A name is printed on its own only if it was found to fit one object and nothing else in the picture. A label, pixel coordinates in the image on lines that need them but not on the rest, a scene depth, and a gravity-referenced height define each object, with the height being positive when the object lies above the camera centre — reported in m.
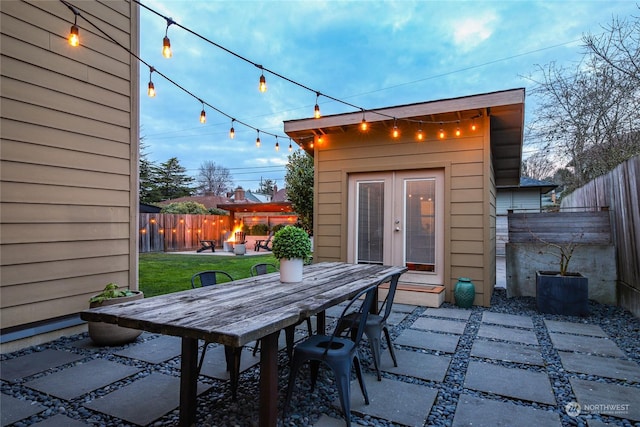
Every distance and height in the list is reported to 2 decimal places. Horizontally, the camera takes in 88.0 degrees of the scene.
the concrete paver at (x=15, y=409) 1.78 -1.08
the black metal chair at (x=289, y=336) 2.57 -0.95
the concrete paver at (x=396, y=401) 1.86 -1.13
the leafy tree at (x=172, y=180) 25.37 +2.94
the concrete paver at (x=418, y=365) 2.42 -1.15
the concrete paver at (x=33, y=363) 2.36 -1.11
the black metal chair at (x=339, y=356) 1.77 -0.76
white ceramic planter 2.44 -0.39
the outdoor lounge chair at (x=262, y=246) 13.94 -1.22
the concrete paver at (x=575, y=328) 3.40 -1.20
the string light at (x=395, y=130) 4.43 +1.23
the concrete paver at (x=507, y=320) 3.72 -1.21
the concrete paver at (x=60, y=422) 1.74 -1.09
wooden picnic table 1.35 -0.46
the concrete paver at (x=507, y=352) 2.71 -1.17
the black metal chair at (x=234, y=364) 2.03 -0.92
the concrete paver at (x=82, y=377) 2.11 -1.11
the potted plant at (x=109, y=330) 2.90 -0.99
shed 4.49 +0.50
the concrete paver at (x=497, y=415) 1.80 -1.12
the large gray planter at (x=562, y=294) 3.99 -0.96
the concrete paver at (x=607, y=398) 1.91 -1.13
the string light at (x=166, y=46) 2.32 +1.21
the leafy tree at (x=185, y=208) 16.33 +0.47
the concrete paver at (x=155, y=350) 2.70 -1.14
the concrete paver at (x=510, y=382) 2.11 -1.14
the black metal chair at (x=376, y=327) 2.36 -0.80
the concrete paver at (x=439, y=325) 3.48 -1.19
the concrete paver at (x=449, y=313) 4.03 -1.21
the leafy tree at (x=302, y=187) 8.24 +0.77
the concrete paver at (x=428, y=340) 2.98 -1.17
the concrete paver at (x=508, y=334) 3.19 -1.19
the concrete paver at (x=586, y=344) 2.87 -1.18
